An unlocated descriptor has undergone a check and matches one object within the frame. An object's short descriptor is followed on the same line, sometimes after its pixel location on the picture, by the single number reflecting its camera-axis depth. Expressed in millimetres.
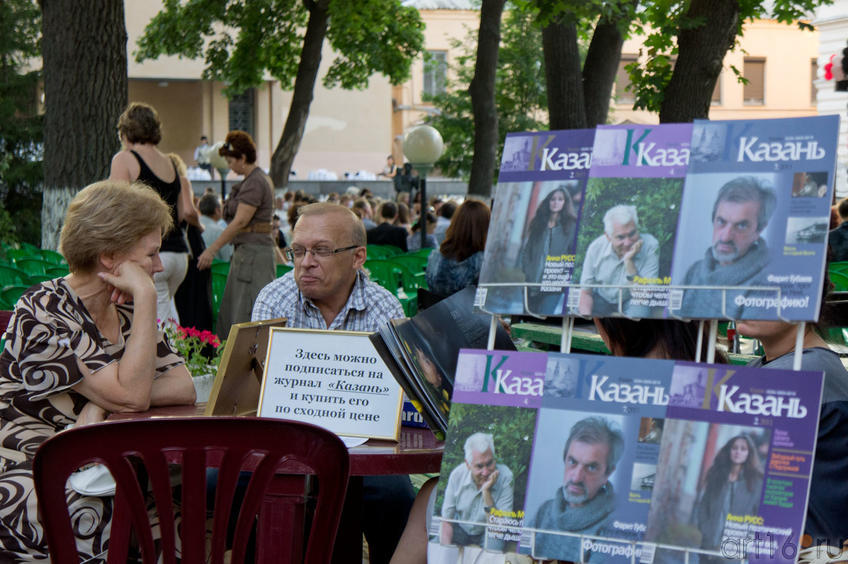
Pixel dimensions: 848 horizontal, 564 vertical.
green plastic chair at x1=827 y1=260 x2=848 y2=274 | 7672
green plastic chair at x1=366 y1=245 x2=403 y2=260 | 11719
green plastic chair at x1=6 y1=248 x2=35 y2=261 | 9430
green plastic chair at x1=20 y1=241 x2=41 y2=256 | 9648
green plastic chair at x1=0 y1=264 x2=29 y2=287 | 7043
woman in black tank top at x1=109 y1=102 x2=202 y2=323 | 6906
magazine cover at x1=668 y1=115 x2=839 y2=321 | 1877
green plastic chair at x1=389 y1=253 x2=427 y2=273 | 10609
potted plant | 3396
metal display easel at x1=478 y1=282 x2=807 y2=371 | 1899
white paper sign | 2846
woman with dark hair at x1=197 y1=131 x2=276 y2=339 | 8414
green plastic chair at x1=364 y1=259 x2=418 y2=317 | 9562
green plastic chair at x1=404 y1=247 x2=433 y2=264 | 11414
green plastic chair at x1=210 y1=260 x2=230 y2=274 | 9855
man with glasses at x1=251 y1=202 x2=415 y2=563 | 3766
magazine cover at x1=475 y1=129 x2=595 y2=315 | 2059
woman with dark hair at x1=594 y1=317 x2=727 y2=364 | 2520
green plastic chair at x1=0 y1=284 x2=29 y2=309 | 5875
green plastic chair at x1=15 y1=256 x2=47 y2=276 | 8164
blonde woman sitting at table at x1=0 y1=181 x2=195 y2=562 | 2832
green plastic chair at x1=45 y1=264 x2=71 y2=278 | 7388
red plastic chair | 2242
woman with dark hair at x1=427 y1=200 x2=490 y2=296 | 7496
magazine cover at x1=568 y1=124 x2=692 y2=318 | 1967
